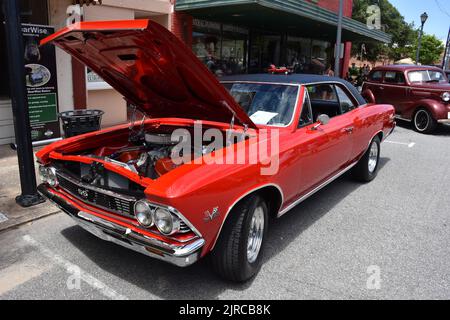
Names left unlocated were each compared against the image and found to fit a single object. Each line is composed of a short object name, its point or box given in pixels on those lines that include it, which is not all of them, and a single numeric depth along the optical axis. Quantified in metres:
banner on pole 6.80
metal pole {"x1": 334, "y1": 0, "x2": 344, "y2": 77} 11.44
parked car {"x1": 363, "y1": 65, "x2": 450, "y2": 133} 9.97
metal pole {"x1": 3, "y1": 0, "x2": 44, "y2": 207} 4.08
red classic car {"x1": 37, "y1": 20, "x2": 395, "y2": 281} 2.61
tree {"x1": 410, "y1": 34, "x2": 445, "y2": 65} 48.03
